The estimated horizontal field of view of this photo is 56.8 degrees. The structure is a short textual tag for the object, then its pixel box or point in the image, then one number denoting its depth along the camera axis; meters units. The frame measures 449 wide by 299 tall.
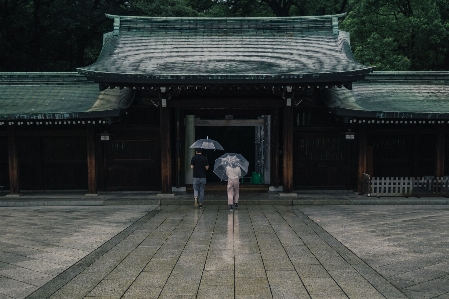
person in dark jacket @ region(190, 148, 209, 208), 13.84
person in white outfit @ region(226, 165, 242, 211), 13.07
